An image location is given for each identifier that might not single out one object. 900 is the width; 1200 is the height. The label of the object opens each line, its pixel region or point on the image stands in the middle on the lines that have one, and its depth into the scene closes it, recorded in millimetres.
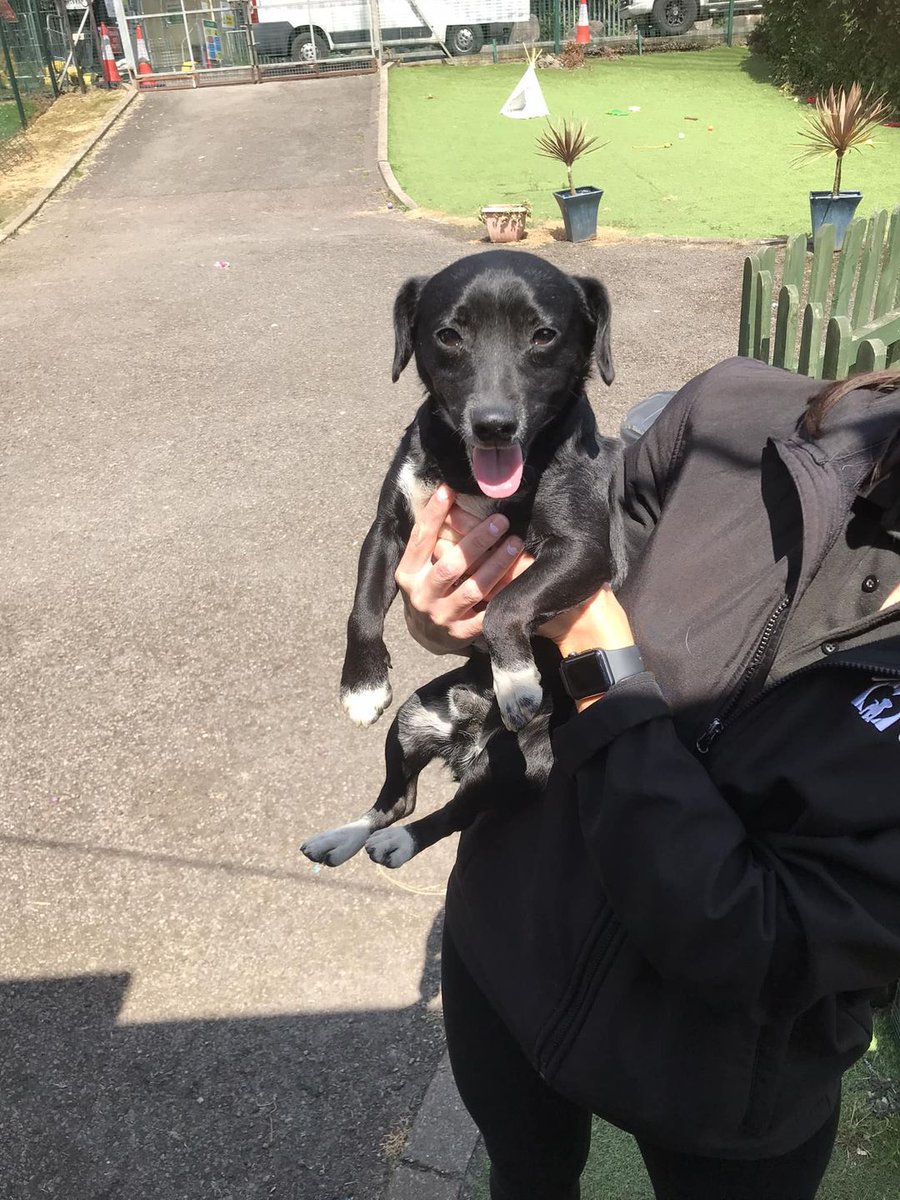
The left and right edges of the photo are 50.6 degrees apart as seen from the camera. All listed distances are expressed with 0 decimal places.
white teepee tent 12562
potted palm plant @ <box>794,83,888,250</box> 8969
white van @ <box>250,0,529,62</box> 19828
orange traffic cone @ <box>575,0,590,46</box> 21469
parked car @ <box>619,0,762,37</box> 22297
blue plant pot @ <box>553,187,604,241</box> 9836
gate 19156
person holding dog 1129
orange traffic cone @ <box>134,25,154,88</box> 19078
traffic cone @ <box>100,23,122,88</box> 18766
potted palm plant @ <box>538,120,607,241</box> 9852
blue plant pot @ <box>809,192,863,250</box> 9180
